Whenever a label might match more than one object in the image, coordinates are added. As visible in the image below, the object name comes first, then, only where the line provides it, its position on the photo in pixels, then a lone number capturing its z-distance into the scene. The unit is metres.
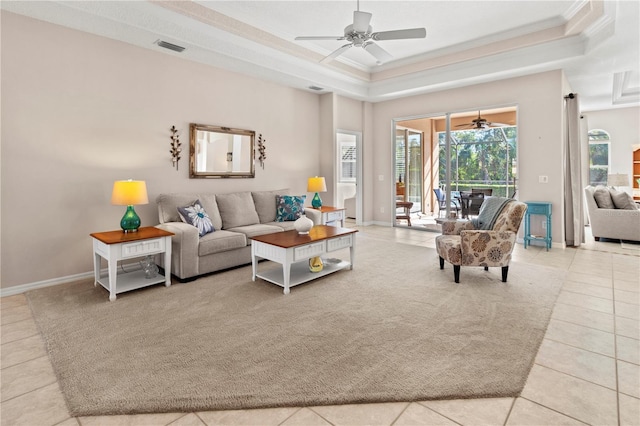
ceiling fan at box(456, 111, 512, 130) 6.43
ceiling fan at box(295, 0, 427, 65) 3.51
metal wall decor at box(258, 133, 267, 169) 5.90
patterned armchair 3.66
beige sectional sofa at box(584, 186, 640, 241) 5.71
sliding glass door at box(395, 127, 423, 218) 8.01
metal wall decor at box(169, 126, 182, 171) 4.72
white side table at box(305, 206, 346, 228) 5.90
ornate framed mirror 4.97
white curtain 5.55
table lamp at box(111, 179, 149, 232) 3.58
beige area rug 1.90
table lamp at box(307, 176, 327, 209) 6.18
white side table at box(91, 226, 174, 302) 3.29
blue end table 5.43
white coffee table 3.48
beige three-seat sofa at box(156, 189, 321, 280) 3.85
